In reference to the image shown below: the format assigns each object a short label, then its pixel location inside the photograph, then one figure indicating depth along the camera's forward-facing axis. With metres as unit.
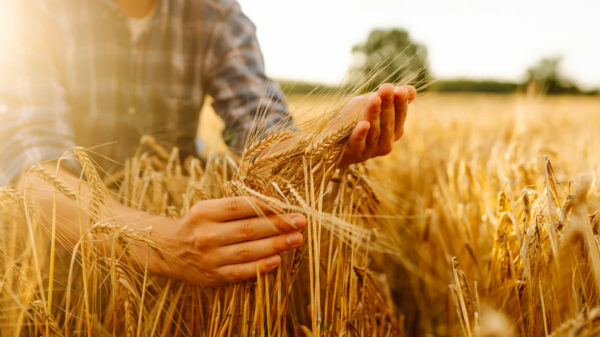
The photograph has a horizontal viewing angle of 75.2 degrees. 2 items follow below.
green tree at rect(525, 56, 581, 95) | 33.75
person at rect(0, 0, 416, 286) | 0.84
